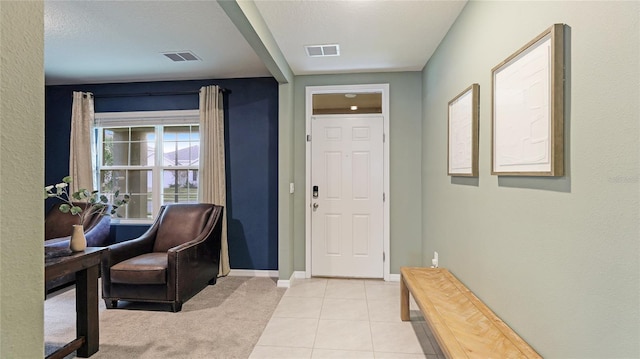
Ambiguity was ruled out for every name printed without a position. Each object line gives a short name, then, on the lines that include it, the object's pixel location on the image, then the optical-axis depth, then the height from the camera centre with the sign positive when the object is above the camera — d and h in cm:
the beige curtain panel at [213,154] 378 +30
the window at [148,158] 405 +27
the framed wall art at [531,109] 117 +31
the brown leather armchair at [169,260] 272 -80
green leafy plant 219 -15
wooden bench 136 -79
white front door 363 -22
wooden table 202 -87
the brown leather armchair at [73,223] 358 -60
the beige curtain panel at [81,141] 398 +49
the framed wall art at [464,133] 197 +33
